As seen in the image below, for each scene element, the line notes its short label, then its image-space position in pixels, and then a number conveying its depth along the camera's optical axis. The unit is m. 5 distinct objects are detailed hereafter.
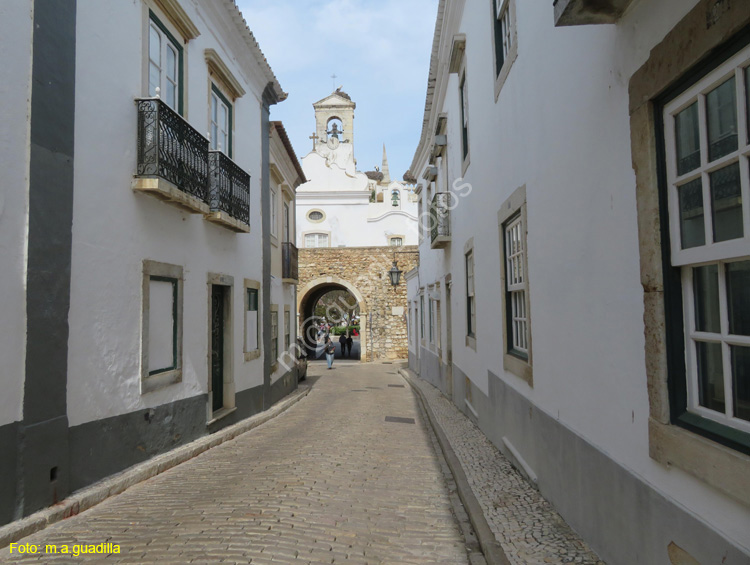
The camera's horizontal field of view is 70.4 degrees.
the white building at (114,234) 4.12
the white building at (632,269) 2.12
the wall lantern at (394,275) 21.38
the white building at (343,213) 33.62
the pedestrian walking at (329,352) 23.42
